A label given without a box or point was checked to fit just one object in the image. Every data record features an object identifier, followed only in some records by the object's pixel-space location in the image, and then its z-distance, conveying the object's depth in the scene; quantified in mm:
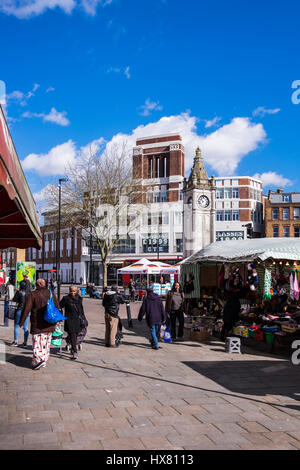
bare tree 32906
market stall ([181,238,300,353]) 11688
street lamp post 32812
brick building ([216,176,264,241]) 70938
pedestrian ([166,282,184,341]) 12320
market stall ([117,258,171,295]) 28391
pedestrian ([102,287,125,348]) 11070
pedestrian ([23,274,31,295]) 11580
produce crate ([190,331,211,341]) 12992
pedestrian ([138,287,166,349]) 11039
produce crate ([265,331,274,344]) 11403
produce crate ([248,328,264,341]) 11989
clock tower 43219
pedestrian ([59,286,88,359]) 9367
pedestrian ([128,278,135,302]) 30578
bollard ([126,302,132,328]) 15930
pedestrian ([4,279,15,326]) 14436
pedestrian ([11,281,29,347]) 10977
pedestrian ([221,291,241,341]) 11945
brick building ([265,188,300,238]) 67125
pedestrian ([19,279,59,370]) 8344
